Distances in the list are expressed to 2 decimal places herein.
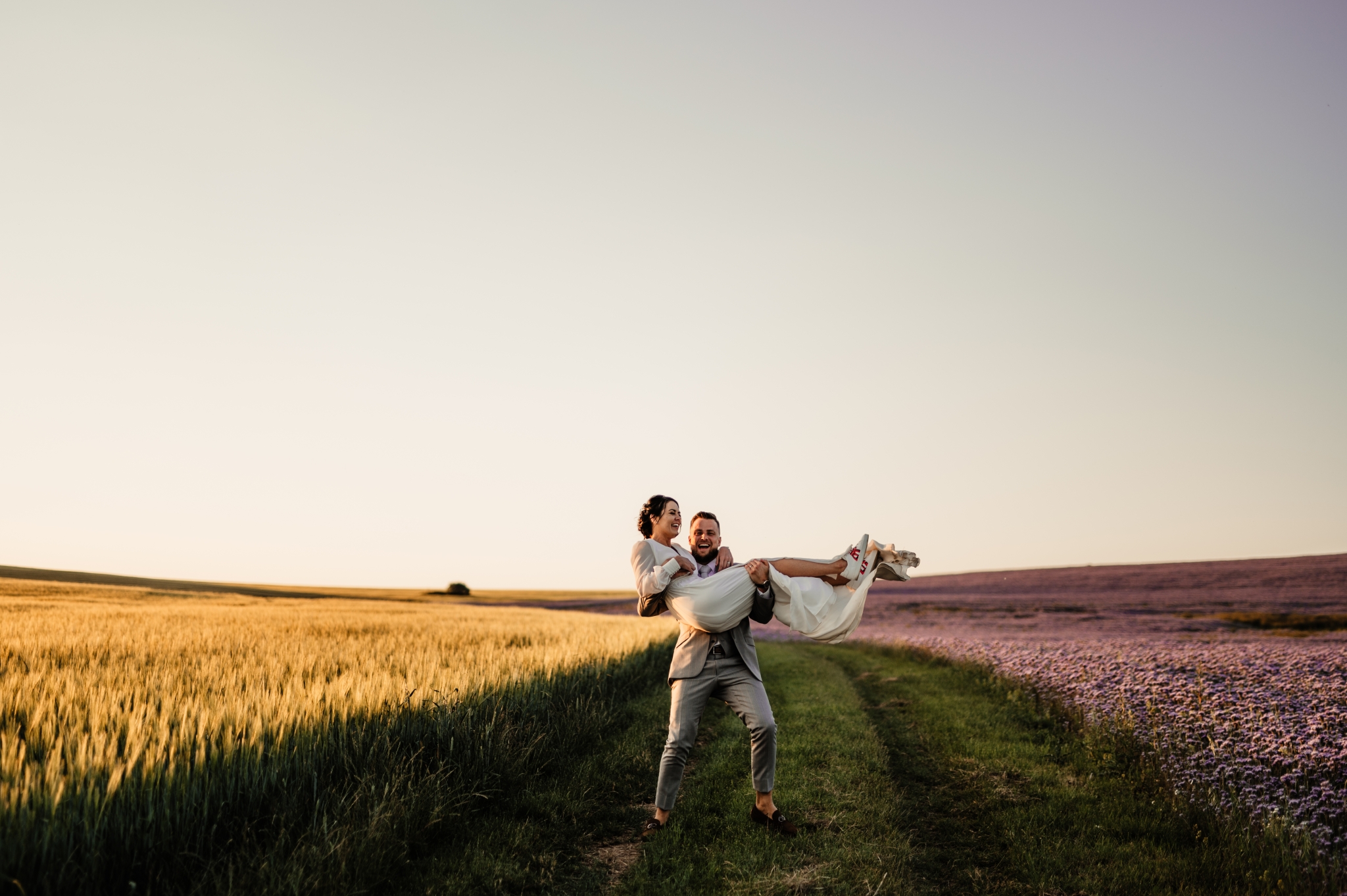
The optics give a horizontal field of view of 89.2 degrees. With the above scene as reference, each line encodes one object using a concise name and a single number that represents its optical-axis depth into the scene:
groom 6.09
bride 5.87
